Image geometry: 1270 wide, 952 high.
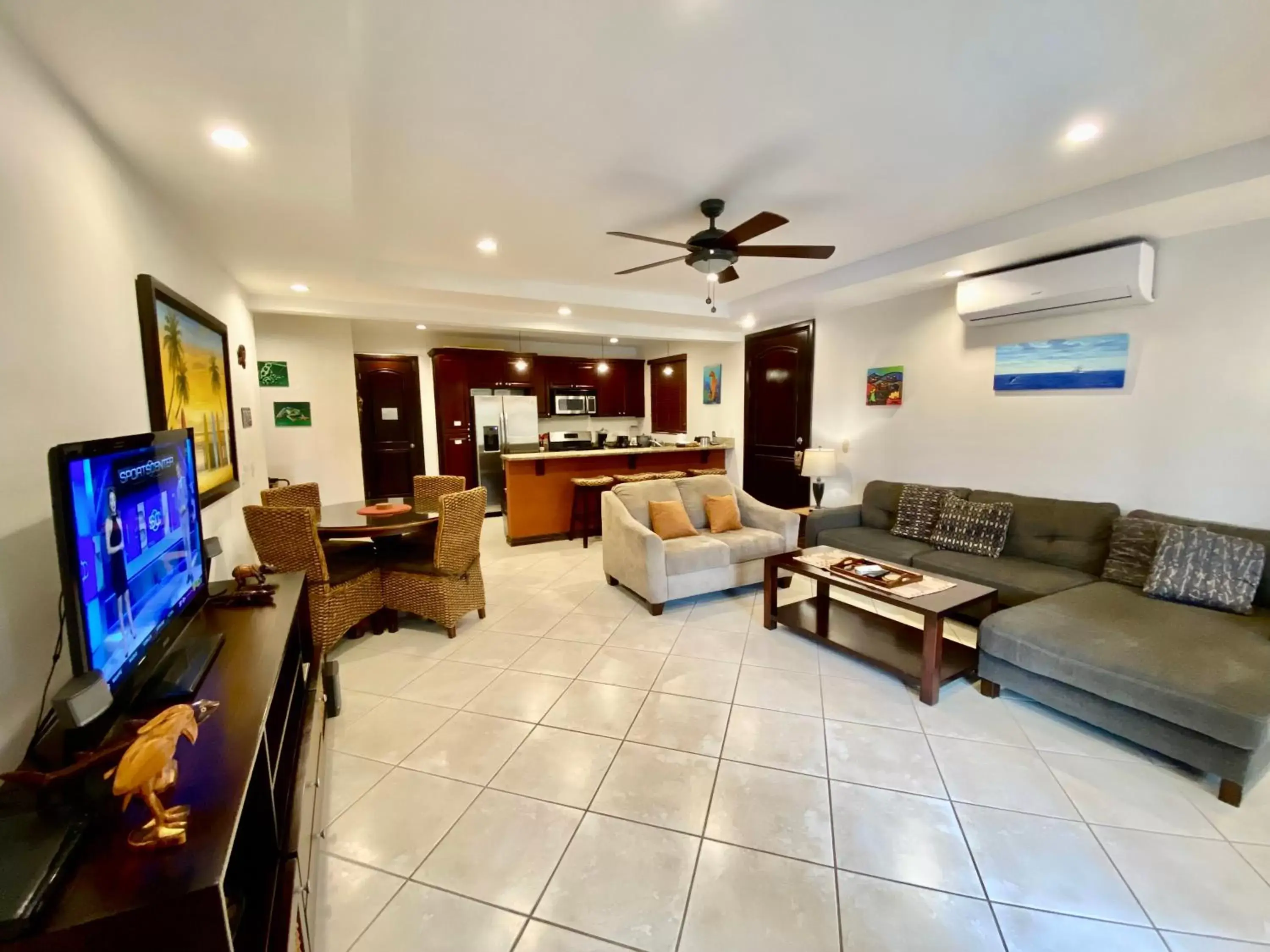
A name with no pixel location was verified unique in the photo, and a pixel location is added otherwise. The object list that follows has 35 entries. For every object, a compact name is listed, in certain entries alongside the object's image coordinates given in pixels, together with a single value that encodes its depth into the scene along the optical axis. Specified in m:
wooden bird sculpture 0.78
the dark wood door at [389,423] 6.29
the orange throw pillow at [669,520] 3.88
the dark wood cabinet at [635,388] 7.96
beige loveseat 3.45
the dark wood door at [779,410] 5.45
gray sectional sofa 1.78
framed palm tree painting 2.03
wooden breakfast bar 5.34
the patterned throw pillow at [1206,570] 2.44
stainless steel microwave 7.27
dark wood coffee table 2.38
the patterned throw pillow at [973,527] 3.48
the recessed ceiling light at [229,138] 1.86
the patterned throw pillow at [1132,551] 2.81
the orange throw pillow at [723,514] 4.10
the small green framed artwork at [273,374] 5.40
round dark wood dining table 2.98
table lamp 4.77
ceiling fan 2.76
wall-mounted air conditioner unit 2.94
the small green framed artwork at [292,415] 5.49
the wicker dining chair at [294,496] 3.50
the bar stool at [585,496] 5.38
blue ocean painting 3.22
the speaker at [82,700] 0.84
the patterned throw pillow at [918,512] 3.90
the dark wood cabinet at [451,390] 6.41
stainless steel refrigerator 6.59
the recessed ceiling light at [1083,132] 2.14
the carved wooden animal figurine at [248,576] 1.99
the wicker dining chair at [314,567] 2.67
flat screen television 0.93
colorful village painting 4.50
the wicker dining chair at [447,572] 3.06
